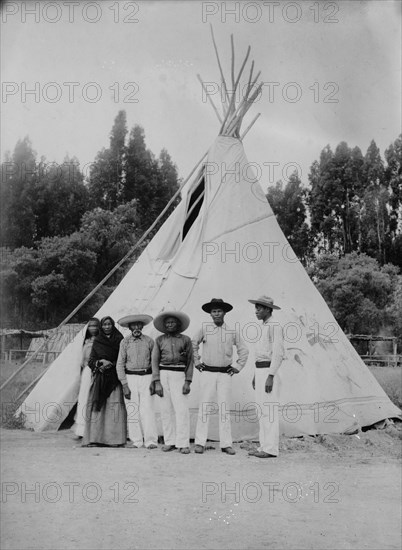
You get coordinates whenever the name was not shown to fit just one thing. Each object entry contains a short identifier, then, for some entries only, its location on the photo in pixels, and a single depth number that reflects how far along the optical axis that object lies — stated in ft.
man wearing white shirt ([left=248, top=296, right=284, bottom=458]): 16.89
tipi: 18.86
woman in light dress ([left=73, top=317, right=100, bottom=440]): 18.66
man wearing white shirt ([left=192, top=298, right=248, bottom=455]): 17.16
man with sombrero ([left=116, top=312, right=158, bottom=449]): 17.69
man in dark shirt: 17.28
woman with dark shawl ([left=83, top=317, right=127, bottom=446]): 17.83
